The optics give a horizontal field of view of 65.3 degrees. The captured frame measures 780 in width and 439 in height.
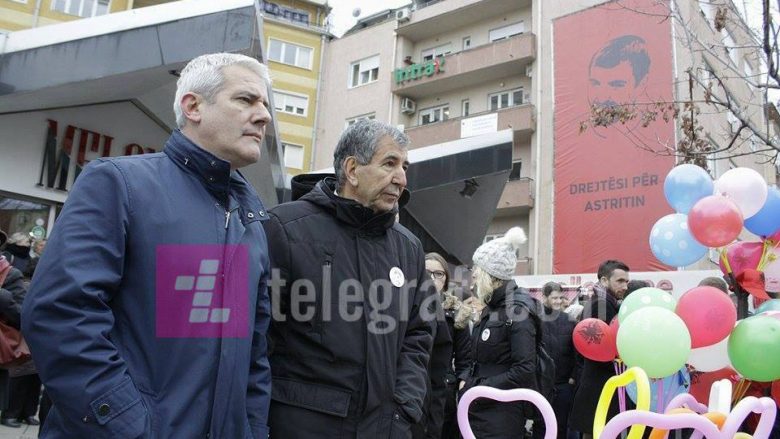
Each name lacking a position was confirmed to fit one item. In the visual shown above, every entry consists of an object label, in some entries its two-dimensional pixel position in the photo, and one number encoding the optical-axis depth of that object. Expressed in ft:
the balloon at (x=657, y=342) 10.04
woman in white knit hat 12.84
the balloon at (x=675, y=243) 14.51
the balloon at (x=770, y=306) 12.82
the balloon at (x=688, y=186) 14.29
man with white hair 5.06
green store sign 86.12
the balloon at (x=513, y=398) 7.29
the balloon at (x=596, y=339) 14.47
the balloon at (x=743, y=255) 13.46
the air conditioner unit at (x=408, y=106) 91.63
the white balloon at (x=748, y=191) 13.46
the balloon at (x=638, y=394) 7.22
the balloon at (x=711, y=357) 12.26
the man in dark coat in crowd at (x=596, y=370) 16.88
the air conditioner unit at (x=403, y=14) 92.94
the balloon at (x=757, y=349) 10.61
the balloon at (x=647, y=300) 12.25
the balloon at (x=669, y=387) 11.87
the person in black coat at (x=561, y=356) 20.10
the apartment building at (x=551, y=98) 65.41
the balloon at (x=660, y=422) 6.42
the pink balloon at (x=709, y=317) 11.40
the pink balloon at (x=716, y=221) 12.76
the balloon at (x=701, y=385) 14.19
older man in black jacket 7.37
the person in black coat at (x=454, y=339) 15.80
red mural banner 64.69
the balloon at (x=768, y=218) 13.57
